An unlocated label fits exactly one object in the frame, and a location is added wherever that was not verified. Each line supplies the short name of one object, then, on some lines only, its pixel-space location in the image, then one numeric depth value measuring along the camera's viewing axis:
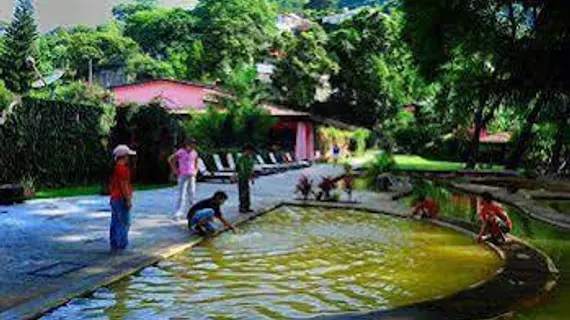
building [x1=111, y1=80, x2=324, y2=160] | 45.75
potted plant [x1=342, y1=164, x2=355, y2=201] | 20.64
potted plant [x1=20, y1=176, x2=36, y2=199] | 17.80
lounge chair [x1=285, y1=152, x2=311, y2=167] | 40.97
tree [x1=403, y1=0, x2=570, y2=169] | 20.25
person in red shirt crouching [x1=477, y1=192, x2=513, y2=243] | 12.70
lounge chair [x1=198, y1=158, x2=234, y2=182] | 25.89
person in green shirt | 16.73
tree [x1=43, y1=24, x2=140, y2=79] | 87.06
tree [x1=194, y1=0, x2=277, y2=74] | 68.19
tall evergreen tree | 67.19
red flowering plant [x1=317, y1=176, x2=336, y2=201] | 20.30
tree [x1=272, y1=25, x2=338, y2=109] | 58.95
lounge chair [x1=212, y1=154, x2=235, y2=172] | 27.66
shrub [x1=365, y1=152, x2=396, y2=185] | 26.28
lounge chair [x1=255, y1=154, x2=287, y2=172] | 33.46
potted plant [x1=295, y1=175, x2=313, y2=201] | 20.66
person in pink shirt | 15.45
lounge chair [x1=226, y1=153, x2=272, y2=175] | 29.31
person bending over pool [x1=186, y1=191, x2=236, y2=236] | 13.07
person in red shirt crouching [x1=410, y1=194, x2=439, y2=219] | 16.41
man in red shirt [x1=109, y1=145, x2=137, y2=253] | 10.96
